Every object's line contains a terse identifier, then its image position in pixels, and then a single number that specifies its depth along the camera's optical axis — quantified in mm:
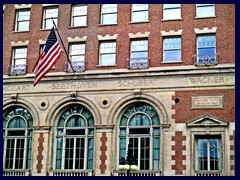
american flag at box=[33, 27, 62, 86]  25547
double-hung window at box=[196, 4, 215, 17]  28562
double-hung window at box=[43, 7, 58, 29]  31047
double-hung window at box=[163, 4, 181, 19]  28984
